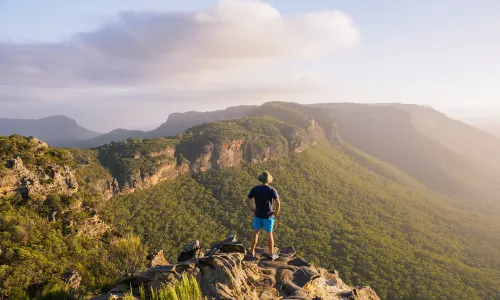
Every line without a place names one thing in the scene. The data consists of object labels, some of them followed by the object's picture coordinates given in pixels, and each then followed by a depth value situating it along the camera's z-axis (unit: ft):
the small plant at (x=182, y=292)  19.66
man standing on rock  37.60
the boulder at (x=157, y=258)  52.39
